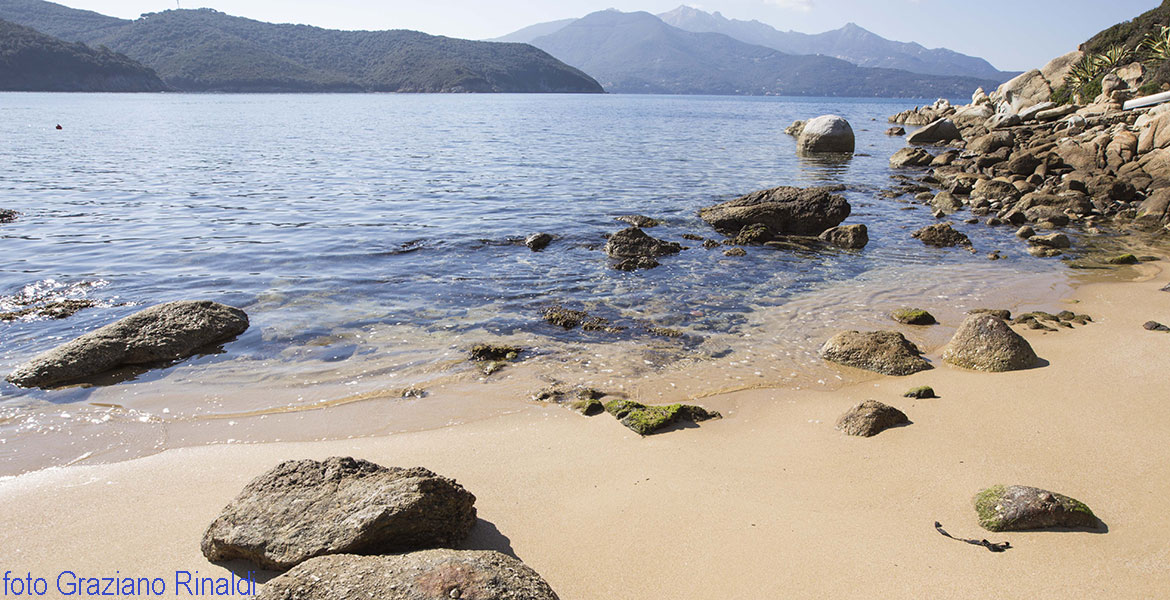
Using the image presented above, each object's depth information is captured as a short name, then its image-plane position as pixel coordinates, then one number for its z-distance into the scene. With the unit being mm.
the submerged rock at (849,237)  14320
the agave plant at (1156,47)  32156
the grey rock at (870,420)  5777
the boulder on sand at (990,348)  7191
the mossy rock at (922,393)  6527
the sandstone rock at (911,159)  29453
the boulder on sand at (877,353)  7375
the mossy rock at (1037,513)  4207
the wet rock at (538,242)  13880
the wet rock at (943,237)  14539
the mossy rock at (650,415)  5957
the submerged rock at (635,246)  12977
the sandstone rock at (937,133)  41406
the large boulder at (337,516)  3807
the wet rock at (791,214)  15219
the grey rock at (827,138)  34406
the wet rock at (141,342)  7105
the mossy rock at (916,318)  9227
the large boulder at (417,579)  2941
